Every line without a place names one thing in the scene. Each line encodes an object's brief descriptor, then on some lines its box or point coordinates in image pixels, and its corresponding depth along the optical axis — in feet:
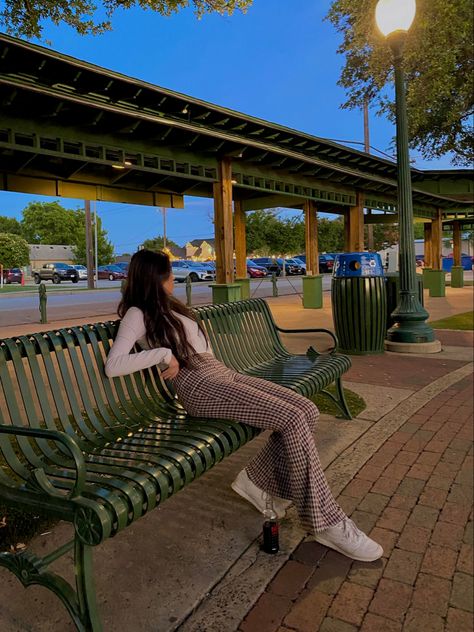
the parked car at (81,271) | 142.67
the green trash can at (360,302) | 23.71
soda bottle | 8.12
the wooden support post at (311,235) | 47.84
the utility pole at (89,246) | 105.60
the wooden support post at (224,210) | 30.12
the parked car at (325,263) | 140.26
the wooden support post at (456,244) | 74.83
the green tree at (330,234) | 185.16
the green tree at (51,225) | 223.30
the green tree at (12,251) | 142.82
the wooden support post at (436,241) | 63.67
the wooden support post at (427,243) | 69.82
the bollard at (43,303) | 40.87
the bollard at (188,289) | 54.13
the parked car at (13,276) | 128.77
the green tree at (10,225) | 235.81
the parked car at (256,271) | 127.95
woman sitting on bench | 8.07
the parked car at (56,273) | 136.26
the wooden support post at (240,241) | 46.32
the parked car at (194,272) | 124.57
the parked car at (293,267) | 142.98
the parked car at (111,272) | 148.15
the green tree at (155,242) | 261.03
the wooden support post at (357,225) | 46.26
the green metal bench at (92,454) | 6.13
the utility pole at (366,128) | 107.76
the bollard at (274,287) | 70.45
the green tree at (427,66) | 31.24
